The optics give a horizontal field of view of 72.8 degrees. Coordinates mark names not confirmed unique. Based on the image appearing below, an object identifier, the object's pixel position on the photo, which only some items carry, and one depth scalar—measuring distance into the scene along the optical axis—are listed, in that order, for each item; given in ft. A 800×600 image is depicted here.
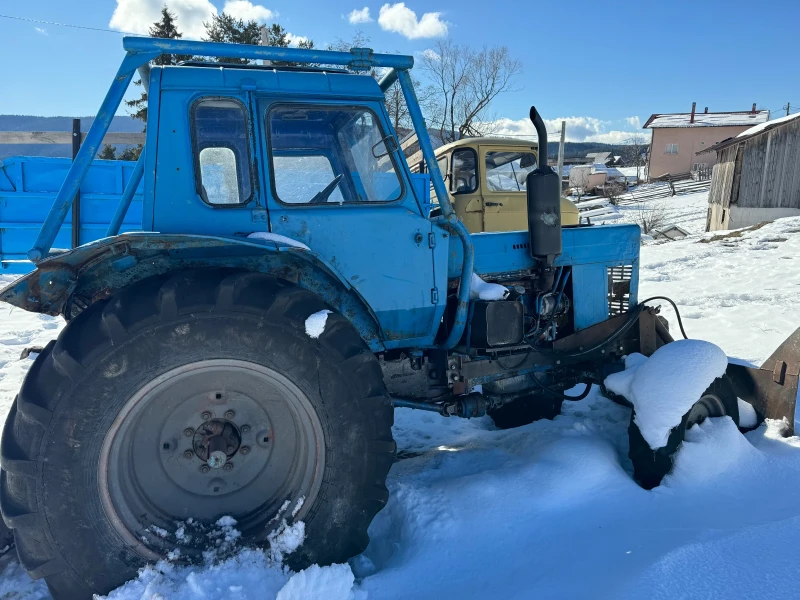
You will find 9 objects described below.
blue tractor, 6.77
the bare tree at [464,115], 100.22
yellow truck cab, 24.61
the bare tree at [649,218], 59.88
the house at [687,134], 144.36
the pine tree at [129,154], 46.26
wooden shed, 56.39
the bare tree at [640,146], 195.68
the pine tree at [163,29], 68.69
